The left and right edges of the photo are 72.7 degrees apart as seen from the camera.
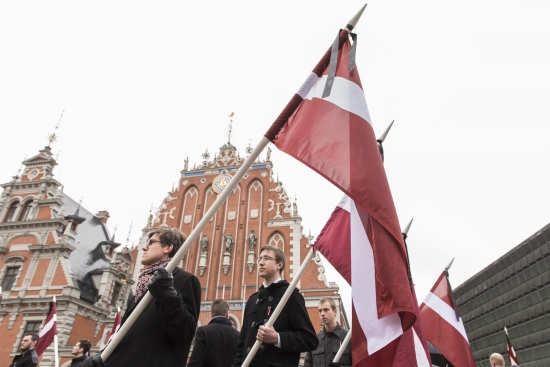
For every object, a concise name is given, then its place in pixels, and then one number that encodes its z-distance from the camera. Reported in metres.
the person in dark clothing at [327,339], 4.23
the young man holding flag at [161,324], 2.19
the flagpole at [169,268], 2.23
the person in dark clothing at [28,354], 5.47
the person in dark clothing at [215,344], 3.79
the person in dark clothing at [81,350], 5.17
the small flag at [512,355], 7.79
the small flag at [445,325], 5.86
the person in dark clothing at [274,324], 2.95
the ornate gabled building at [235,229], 17.28
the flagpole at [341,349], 3.68
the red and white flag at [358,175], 2.51
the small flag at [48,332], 8.80
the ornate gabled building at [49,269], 17.12
